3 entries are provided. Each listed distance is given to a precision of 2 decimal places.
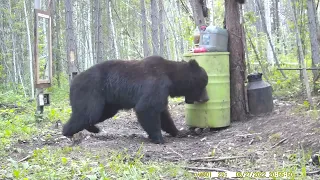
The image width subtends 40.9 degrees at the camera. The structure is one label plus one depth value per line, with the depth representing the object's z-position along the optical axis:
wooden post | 8.75
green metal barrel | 7.30
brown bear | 6.79
